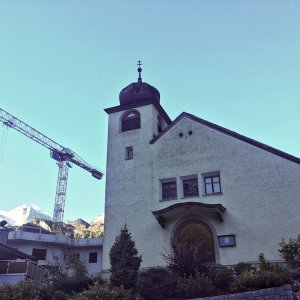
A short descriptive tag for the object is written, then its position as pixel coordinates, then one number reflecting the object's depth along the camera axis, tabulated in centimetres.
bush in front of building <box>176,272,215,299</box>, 1570
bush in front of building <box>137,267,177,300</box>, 1648
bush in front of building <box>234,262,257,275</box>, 1956
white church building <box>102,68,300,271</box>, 2430
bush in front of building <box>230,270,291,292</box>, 1520
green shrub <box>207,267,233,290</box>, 1683
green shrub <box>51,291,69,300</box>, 1747
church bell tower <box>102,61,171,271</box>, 2772
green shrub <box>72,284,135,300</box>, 1576
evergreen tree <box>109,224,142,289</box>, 1886
